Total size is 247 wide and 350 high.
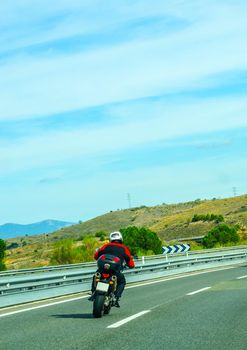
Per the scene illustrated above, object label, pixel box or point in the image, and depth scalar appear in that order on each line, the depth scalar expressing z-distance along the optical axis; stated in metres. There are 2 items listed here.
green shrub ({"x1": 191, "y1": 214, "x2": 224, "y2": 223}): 115.83
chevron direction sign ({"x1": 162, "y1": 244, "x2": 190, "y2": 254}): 42.00
